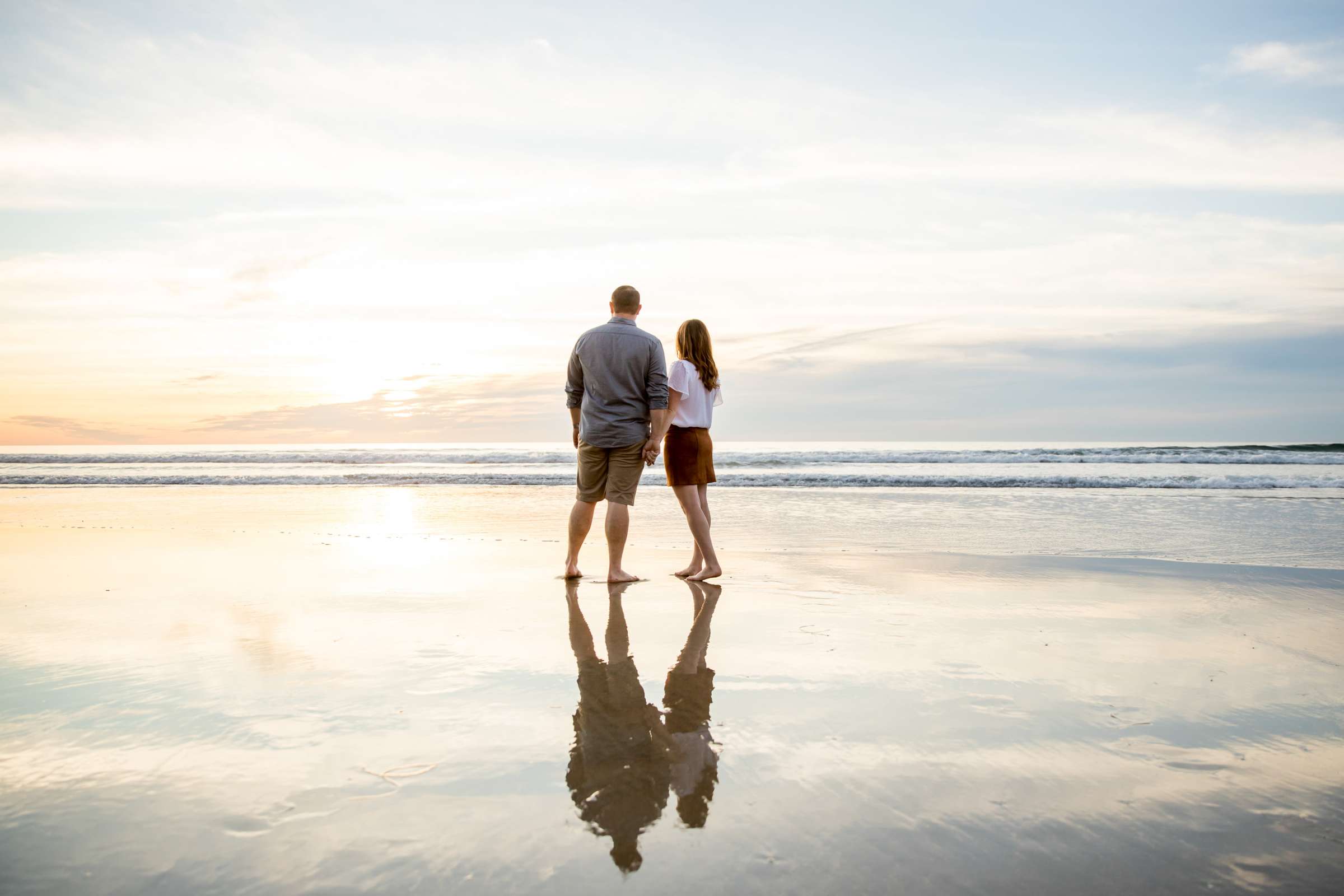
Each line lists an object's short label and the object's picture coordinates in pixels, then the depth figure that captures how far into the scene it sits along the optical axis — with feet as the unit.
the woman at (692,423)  18.54
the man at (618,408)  17.71
